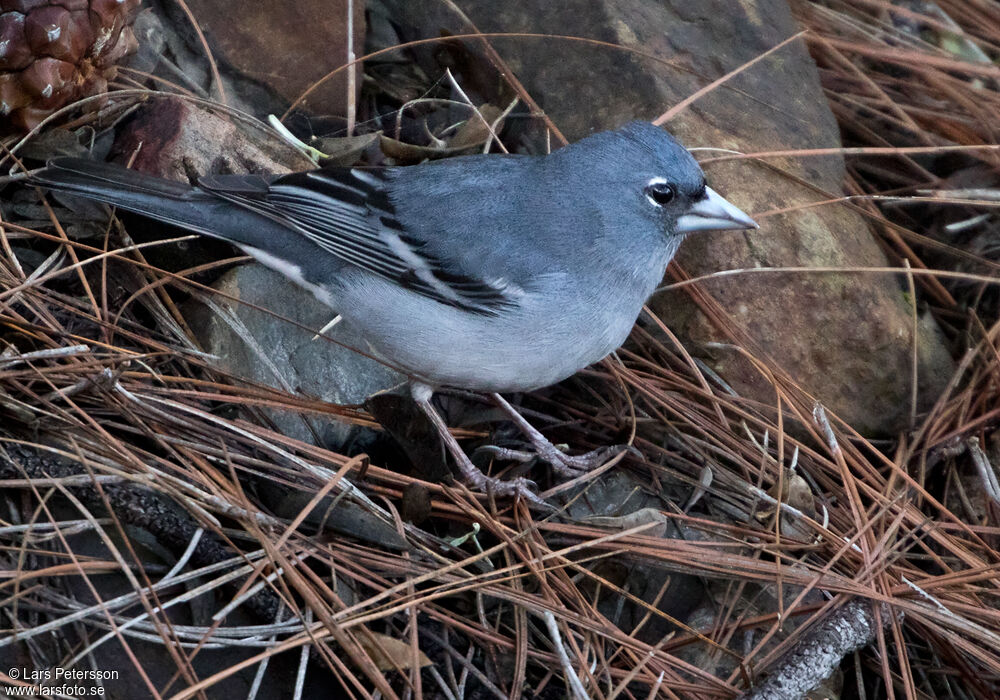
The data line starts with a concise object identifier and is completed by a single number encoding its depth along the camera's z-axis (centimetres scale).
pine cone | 669
